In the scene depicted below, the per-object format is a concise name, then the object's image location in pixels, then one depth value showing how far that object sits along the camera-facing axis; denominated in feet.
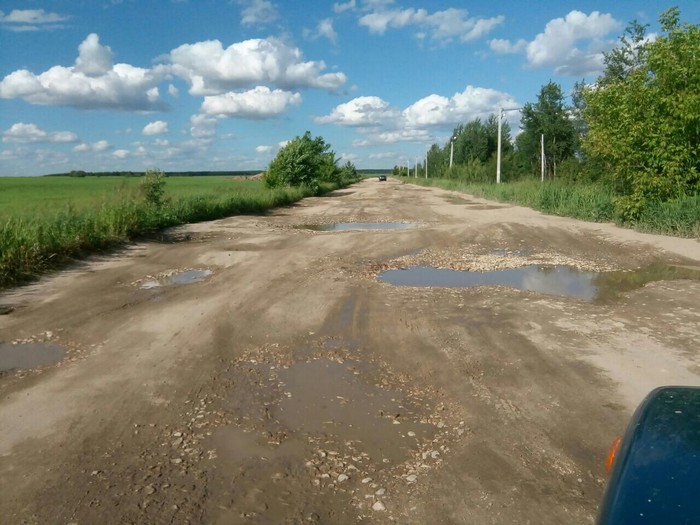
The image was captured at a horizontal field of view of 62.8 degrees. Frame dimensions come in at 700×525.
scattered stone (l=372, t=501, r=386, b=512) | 11.66
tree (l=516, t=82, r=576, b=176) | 148.56
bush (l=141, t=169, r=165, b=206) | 69.21
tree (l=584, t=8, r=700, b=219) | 54.24
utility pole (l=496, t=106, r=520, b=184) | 137.26
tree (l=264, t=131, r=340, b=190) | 136.87
